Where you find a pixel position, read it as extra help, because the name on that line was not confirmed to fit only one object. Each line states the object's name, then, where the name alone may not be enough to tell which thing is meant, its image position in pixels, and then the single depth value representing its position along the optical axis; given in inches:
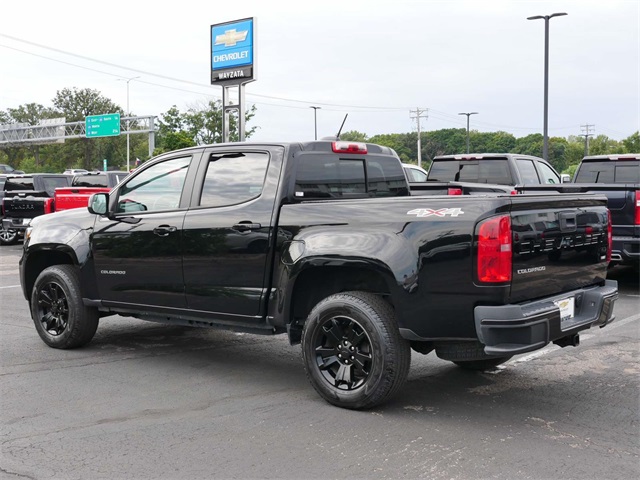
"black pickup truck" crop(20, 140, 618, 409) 182.2
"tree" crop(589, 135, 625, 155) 3371.1
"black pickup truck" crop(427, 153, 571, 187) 532.7
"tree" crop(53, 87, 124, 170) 3316.9
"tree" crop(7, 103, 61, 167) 3720.5
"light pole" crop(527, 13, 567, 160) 1222.9
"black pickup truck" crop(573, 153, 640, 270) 400.5
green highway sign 2454.5
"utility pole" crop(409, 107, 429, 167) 3110.2
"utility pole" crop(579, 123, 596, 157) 3316.9
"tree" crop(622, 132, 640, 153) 2679.6
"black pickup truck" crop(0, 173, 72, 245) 750.5
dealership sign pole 1138.7
